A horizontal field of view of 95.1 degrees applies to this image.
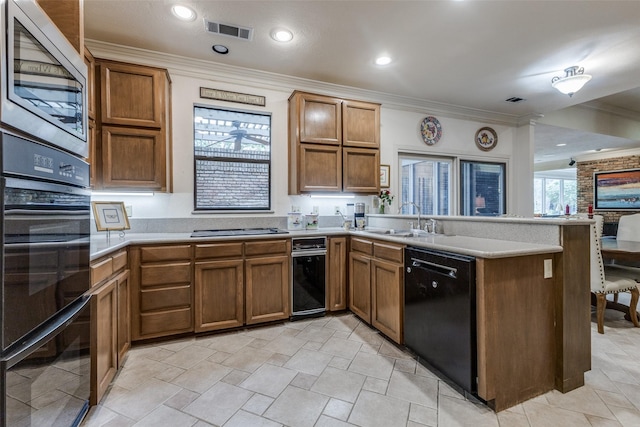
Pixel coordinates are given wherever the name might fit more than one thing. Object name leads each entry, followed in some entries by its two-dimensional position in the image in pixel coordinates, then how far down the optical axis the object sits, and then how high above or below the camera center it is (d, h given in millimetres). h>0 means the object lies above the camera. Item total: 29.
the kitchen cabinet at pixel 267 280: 2797 -656
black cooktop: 2877 -196
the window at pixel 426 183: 4473 +468
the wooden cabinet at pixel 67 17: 1602 +1076
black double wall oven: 1002 -301
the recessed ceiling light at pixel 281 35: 2629 +1635
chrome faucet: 3000 -94
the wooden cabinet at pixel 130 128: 2584 +786
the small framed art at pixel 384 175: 4137 +532
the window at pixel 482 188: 4824 +413
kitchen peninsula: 1682 -570
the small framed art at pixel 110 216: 2344 -21
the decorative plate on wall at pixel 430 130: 4461 +1279
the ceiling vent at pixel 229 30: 2525 +1630
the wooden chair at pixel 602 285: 2672 -680
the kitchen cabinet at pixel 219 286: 2629 -668
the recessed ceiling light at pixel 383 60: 3112 +1655
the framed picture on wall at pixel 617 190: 6812 +556
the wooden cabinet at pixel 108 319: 1676 -684
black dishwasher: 1731 -660
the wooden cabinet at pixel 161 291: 2449 -665
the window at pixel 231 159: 3277 +626
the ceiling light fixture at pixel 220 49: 2889 +1651
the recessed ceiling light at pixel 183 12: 2311 +1625
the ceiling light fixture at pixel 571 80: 3191 +1461
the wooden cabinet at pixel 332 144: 3334 +814
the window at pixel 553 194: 10977 +721
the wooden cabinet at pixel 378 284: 2412 -658
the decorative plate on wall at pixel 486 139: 4852 +1245
